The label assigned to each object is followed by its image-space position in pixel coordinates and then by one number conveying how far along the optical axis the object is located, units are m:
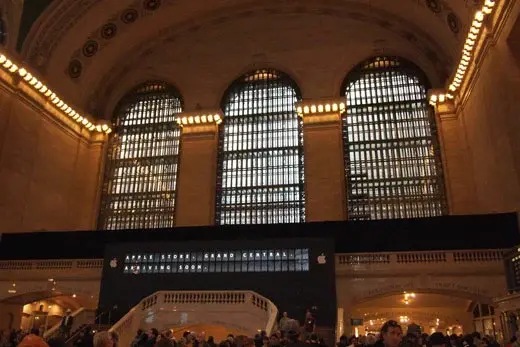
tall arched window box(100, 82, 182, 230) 25.23
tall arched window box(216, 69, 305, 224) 23.98
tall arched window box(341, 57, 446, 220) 22.89
